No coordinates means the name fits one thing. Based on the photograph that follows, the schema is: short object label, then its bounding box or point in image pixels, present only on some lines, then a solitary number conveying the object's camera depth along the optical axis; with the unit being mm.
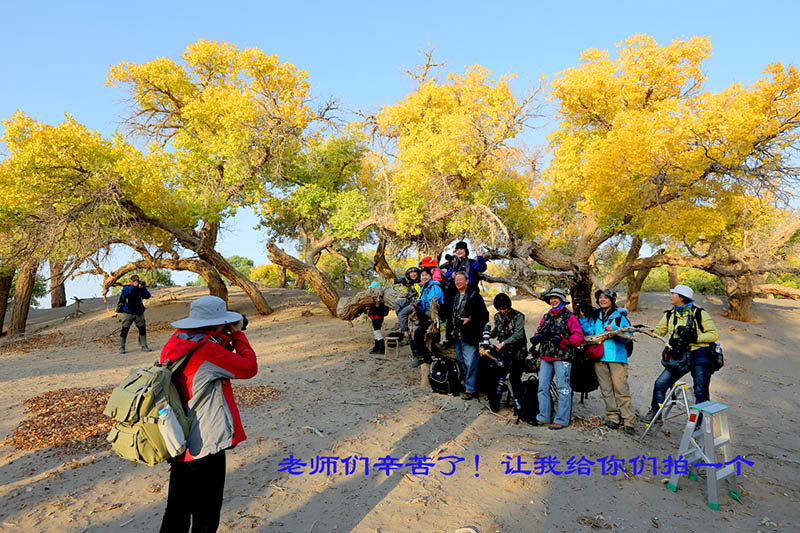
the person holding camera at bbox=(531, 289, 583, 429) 5504
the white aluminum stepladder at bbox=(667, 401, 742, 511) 3977
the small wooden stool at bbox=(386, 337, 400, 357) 9388
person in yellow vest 5281
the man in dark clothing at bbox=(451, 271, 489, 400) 6281
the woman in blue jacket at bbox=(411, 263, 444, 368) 7293
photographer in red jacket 2615
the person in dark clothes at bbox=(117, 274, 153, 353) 10133
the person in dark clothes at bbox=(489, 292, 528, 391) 6047
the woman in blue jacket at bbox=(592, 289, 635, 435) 5617
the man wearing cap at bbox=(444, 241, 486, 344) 6918
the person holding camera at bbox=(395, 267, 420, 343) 8680
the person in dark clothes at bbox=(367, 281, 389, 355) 9766
